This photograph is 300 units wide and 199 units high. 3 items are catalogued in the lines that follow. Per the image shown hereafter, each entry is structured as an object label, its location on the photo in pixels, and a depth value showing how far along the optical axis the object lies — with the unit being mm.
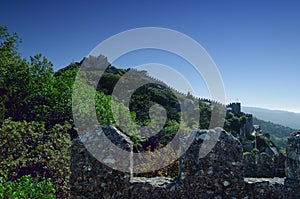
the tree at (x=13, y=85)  12734
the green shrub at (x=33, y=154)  8500
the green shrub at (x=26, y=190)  5277
